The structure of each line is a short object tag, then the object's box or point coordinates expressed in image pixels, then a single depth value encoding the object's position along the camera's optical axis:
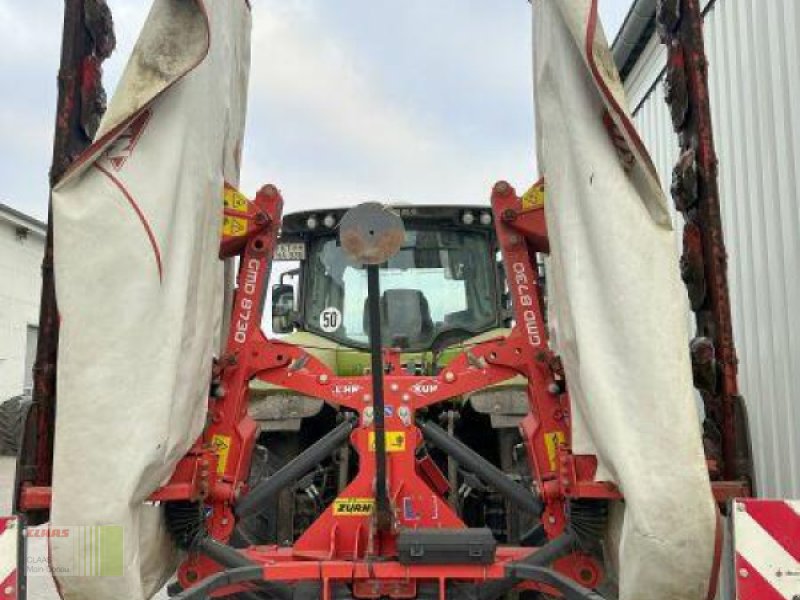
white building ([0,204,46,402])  22.84
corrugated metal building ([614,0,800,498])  4.05
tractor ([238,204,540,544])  4.15
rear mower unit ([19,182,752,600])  2.88
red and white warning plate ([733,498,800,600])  2.58
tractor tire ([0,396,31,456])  18.27
